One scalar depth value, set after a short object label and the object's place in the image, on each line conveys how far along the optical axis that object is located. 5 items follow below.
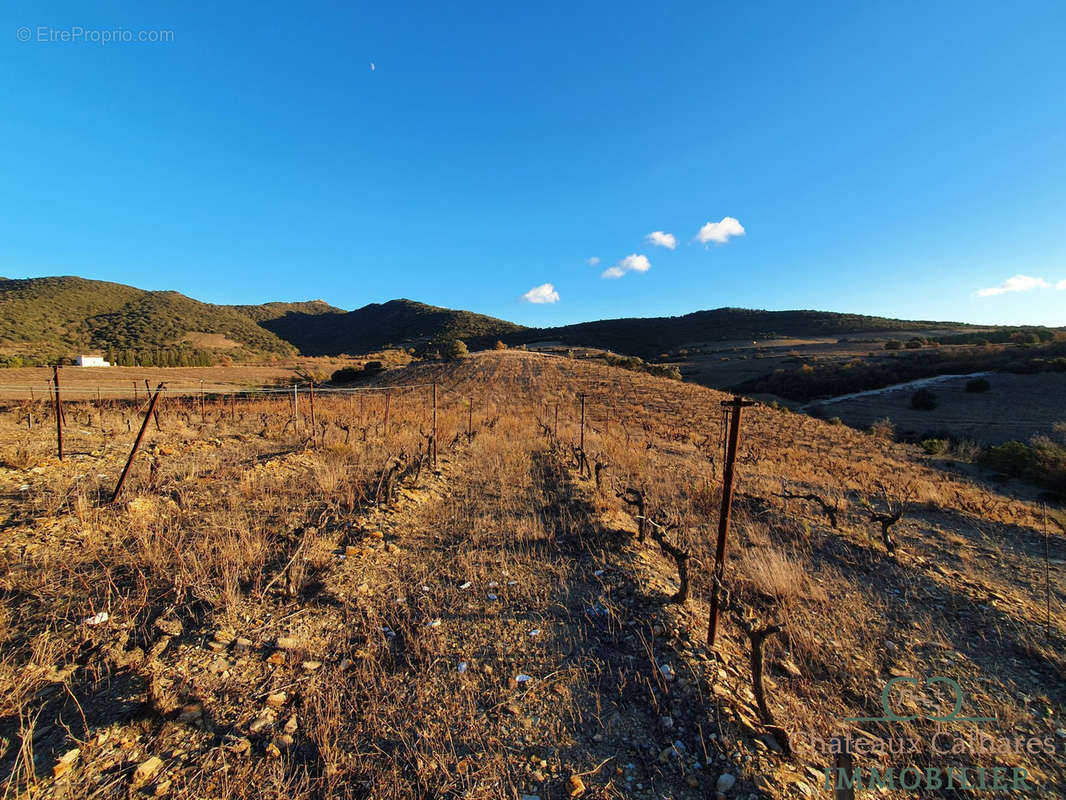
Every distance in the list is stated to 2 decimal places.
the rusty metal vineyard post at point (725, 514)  3.19
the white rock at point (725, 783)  2.17
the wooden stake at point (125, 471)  5.44
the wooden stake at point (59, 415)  7.25
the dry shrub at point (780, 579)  4.26
